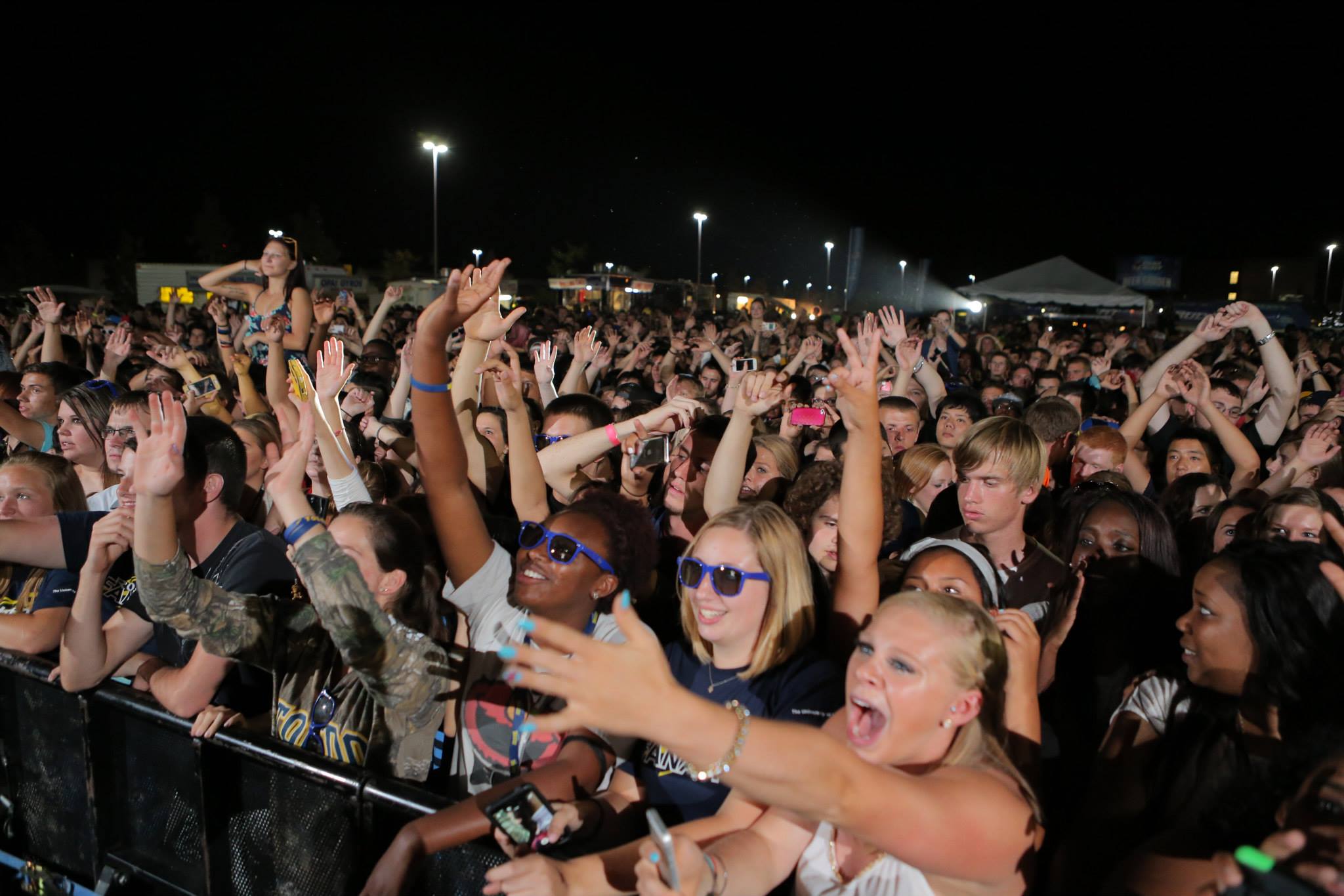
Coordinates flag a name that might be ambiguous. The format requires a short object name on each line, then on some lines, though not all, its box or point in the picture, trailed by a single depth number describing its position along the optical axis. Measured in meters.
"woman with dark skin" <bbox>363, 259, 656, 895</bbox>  2.70
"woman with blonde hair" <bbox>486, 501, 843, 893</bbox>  2.55
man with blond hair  3.84
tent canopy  24.50
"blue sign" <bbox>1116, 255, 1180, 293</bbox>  48.69
